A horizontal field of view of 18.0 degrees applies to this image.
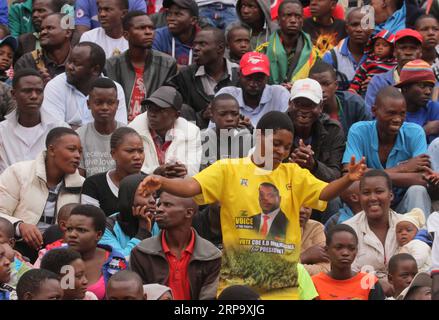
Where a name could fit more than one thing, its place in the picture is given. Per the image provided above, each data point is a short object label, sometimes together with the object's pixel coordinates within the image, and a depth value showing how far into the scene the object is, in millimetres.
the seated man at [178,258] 10297
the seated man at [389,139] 12625
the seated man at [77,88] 13352
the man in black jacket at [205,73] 14047
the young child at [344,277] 10141
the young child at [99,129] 12500
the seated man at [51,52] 14555
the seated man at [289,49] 14398
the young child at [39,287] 9320
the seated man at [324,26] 15367
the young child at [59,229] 11174
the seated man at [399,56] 13984
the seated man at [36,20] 15141
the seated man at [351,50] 14750
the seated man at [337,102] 13484
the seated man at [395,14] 15258
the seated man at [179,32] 15055
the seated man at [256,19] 15281
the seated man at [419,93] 13375
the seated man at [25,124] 12734
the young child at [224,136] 12625
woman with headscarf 10938
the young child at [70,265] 9719
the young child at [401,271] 10531
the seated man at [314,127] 12680
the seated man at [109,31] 14961
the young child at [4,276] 9906
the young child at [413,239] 10914
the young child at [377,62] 14484
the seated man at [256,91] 13578
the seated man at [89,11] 15664
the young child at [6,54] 14664
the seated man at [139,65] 14086
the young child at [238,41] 14859
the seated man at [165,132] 12602
